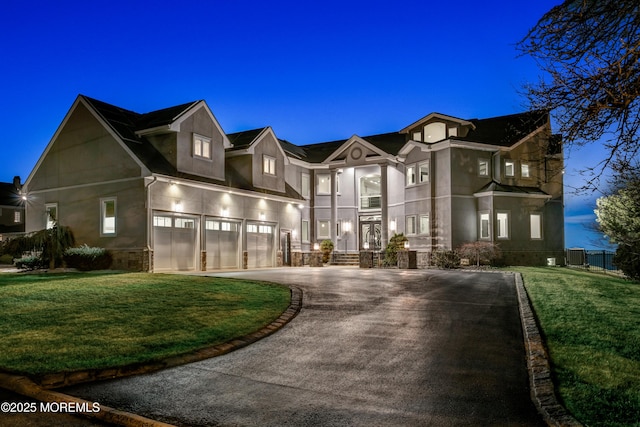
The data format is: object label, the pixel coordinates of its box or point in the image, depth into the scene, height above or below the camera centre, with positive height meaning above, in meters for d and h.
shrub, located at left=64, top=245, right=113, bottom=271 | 20.56 -0.74
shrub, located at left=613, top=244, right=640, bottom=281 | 19.58 -0.99
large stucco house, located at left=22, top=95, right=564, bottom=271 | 21.62 +2.71
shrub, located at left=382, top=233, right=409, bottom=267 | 27.20 -0.61
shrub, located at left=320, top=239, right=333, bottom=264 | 31.30 -0.61
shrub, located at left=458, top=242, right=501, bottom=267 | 26.50 -0.73
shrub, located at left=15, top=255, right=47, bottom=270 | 21.06 -0.92
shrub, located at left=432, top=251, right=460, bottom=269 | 25.94 -1.10
